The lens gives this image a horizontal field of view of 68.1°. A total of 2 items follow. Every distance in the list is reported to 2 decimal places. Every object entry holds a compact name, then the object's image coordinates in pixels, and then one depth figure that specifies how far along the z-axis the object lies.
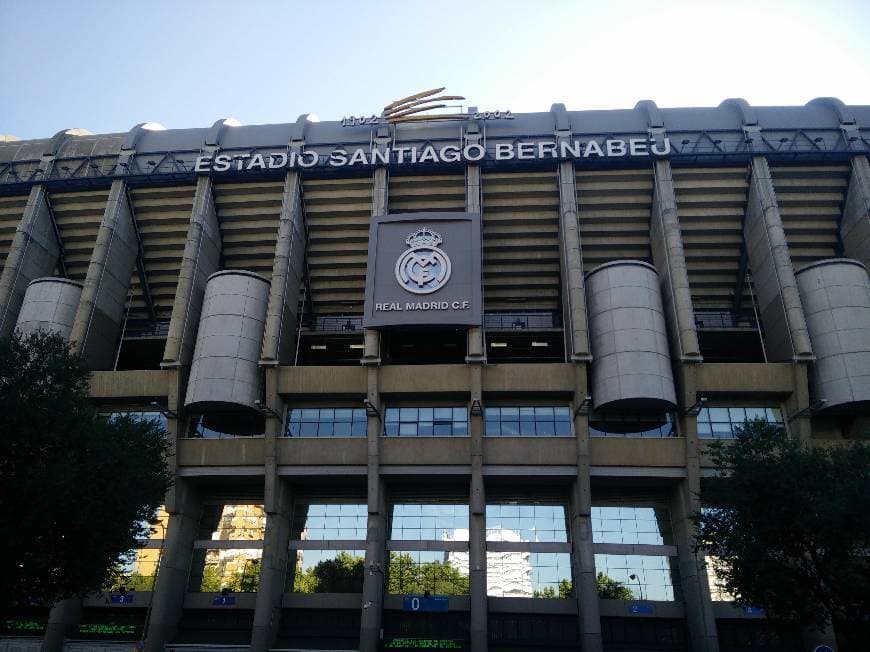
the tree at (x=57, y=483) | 24.67
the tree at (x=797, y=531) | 25.22
